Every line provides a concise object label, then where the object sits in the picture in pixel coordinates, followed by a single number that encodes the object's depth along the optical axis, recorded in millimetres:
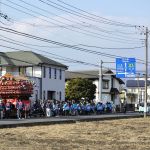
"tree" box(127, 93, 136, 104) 108312
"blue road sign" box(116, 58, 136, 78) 54938
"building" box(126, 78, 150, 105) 108825
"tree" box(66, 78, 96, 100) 73375
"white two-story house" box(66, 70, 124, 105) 87375
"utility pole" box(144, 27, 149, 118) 52875
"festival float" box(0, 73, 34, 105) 44719
